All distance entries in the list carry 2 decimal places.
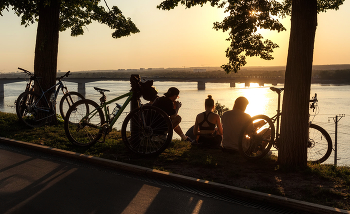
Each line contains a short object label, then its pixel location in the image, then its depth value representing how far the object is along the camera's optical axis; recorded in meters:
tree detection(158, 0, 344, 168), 5.06
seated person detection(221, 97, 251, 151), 5.95
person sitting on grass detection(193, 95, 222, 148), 6.54
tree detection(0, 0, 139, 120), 8.90
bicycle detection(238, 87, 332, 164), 5.52
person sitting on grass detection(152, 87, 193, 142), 6.25
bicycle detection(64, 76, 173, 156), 5.68
